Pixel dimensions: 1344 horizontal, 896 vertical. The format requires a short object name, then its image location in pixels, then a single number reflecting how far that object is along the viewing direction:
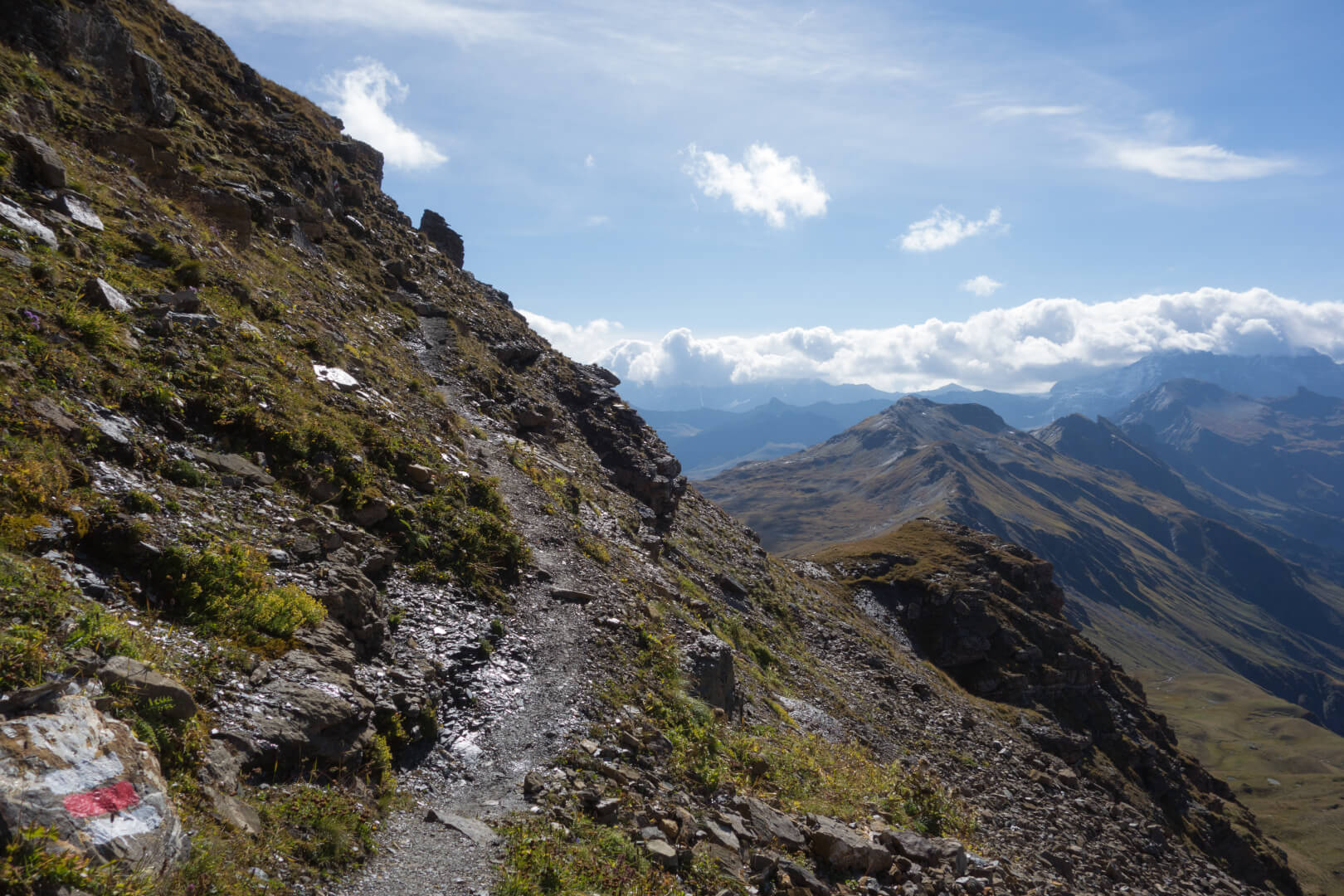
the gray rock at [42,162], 18.21
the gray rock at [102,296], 15.80
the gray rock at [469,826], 10.88
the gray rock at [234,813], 8.34
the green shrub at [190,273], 20.09
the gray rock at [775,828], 14.41
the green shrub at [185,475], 13.57
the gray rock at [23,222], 15.87
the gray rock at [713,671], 20.83
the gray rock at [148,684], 8.46
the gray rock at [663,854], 11.70
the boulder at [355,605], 13.67
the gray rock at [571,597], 20.27
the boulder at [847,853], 14.60
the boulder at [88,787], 6.07
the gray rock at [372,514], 17.28
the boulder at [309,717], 10.12
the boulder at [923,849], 16.09
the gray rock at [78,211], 18.14
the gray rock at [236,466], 14.73
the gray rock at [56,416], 11.94
